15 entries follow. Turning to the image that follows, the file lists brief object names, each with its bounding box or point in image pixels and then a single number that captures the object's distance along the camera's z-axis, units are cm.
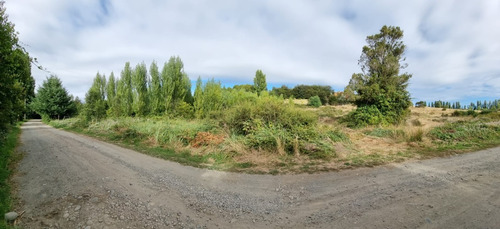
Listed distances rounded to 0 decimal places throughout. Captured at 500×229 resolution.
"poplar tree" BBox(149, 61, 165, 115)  2086
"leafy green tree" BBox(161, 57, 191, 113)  2080
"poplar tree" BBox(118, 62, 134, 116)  2239
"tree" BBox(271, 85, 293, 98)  7553
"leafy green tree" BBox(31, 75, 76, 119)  2997
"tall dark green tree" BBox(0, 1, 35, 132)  552
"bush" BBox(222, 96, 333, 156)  741
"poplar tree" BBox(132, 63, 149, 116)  2130
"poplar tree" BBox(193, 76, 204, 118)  2025
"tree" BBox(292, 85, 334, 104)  7516
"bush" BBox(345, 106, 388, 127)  1650
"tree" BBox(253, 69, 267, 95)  3772
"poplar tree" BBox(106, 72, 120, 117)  2550
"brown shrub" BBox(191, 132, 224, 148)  844
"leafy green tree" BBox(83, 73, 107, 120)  2277
